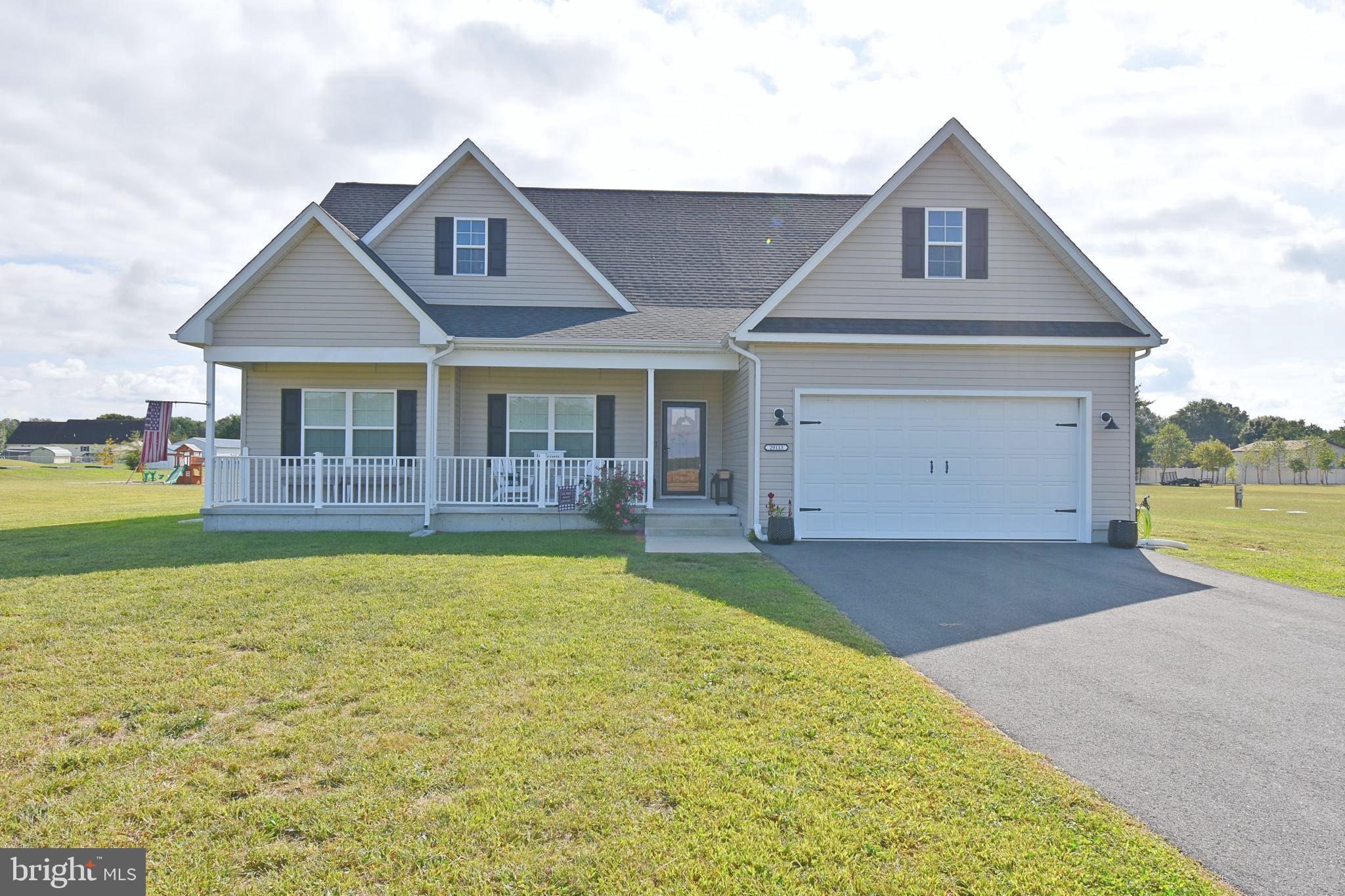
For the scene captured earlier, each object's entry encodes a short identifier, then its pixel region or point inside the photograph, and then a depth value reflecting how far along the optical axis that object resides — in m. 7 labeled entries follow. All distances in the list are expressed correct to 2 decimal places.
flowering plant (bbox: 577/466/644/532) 12.21
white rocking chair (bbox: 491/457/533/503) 13.12
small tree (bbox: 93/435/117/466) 52.22
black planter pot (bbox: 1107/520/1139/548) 11.75
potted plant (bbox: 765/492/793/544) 11.46
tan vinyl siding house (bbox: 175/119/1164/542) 11.98
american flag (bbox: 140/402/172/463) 18.52
